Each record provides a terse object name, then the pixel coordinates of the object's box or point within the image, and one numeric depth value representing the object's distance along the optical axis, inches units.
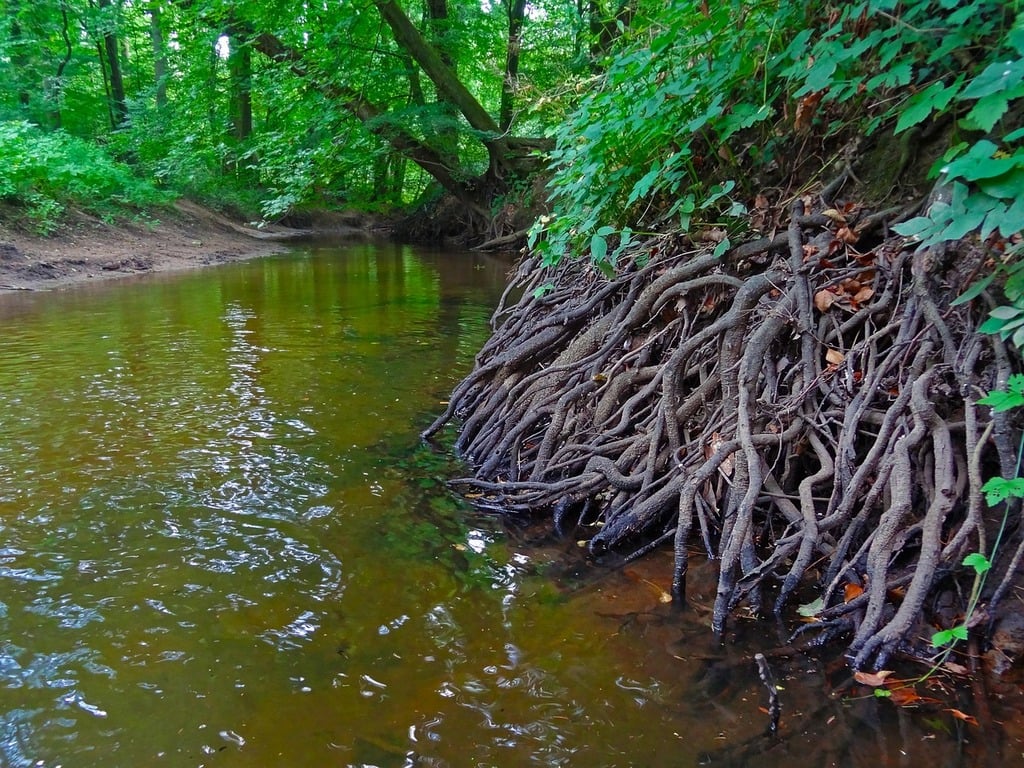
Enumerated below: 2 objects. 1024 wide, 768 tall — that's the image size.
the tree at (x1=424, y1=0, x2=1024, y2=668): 88.6
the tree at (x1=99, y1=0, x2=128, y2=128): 806.5
